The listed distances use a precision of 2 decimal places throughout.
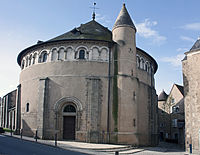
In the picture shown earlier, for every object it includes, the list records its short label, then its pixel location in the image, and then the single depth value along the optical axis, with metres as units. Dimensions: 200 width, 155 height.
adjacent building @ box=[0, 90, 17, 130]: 39.42
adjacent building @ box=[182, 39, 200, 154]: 19.20
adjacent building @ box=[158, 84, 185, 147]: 39.97
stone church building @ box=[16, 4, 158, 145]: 23.48
